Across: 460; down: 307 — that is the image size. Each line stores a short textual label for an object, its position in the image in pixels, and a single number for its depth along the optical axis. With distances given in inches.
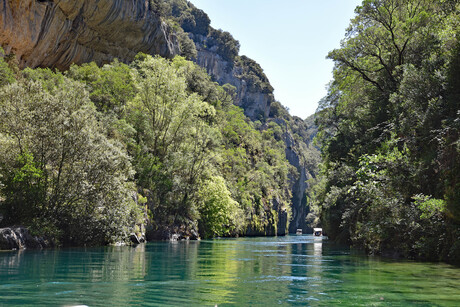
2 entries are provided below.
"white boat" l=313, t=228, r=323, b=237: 3704.2
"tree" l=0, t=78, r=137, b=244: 785.6
